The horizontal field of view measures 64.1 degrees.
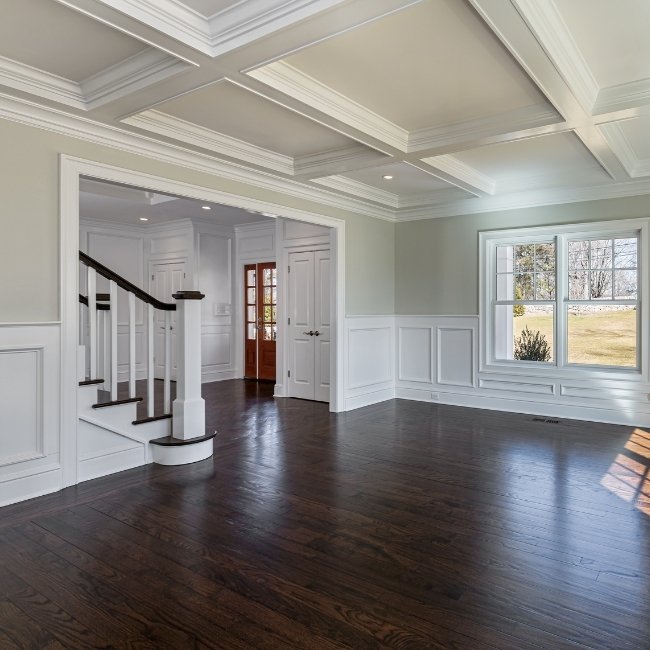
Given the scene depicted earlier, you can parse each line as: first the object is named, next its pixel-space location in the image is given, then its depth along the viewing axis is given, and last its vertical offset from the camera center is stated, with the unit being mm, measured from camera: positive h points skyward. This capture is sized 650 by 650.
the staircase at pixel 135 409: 3920 -726
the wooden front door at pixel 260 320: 9109 -38
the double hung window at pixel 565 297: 5836 +257
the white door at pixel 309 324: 7145 -88
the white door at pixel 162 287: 8955 +540
